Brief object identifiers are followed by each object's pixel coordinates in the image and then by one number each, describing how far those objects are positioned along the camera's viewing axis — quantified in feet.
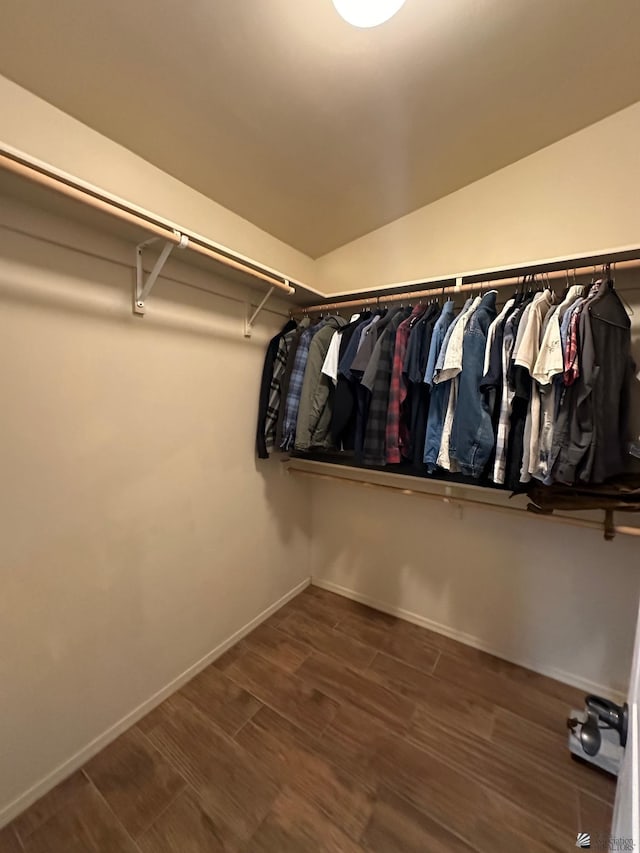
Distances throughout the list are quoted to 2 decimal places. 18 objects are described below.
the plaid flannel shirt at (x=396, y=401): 5.23
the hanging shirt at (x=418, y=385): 5.11
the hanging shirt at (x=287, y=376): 6.37
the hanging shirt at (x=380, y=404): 5.37
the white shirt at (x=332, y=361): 5.77
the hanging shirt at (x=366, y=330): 5.50
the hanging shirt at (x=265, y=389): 6.62
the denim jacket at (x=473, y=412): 4.51
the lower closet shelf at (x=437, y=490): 4.99
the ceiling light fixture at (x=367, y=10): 2.99
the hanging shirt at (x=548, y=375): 4.10
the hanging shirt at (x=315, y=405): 5.90
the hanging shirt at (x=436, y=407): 4.98
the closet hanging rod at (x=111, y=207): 2.94
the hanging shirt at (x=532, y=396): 4.25
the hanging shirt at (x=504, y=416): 4.43
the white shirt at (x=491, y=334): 4.52
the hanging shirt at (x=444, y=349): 4.82
